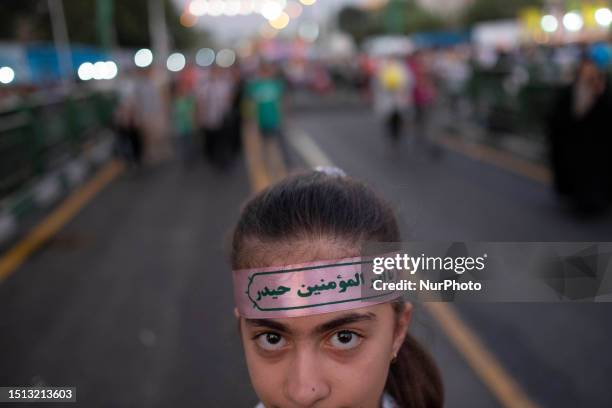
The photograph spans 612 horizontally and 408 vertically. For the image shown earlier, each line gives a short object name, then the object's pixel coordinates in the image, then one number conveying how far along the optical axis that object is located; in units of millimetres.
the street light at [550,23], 8620
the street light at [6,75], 2259
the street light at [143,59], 13898
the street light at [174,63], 28541
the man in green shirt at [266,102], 11727
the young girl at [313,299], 1202
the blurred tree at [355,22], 86625
